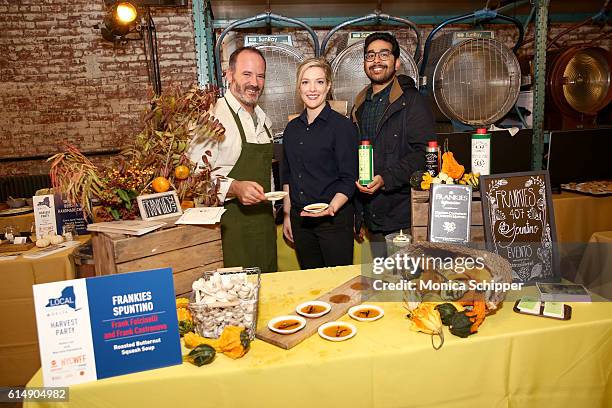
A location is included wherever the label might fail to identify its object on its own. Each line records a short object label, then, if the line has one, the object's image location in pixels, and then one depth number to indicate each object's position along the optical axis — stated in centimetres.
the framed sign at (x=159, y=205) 171
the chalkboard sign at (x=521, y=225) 173
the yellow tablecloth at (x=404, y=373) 124
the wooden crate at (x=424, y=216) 183
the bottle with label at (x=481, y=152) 183
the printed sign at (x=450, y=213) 175
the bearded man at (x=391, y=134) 239
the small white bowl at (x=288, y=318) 138
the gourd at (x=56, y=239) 284
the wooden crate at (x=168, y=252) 158
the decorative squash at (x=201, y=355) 125
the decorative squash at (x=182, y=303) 156
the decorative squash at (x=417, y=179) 190
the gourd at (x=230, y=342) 127
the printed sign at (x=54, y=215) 288
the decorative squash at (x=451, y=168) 182
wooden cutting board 136
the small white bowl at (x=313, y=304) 149
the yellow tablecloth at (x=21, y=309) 262
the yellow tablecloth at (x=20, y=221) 377
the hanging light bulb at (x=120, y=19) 435
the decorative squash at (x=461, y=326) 133
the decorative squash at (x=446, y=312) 138
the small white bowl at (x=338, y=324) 135
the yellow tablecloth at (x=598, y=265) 283
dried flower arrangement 175
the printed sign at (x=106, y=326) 116
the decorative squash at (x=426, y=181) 186
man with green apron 244
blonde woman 238
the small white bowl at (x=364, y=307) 147
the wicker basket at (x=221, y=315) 132
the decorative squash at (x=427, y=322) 135
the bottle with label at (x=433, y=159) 189
